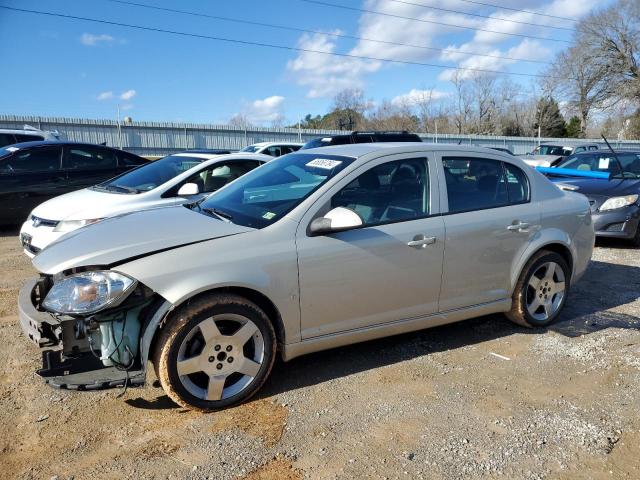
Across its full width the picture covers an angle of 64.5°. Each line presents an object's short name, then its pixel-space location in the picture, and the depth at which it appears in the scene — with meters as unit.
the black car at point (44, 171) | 8.62
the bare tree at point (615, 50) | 43.09
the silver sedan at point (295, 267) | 2.98
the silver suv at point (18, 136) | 12.00
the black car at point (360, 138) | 11.57
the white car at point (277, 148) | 14.82
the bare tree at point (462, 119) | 60.89
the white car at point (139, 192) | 5.91
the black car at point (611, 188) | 7.87
